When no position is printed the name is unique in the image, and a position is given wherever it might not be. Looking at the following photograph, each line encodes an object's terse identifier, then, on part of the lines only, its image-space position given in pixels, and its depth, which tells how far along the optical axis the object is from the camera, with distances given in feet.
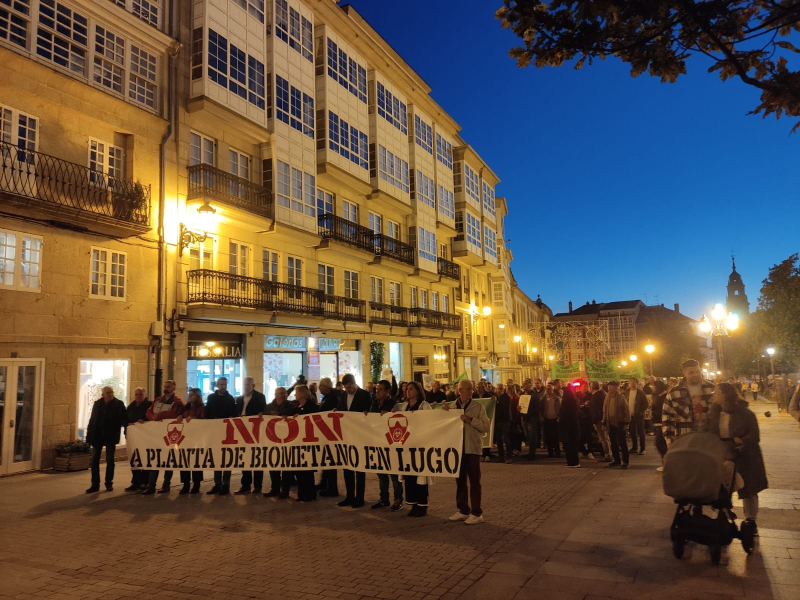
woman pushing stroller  22.57
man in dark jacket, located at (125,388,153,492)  38.27
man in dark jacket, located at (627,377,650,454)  49.16
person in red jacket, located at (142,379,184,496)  38.52
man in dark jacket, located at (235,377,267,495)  37.06
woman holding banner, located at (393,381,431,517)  29.67
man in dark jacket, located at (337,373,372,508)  32.19
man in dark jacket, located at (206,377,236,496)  38.24
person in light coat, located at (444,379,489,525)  28.07
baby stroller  20.48
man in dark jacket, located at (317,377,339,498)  35.06
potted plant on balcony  54.29
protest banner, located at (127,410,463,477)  29.60
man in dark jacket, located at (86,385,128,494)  37.32
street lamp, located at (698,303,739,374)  73.31
